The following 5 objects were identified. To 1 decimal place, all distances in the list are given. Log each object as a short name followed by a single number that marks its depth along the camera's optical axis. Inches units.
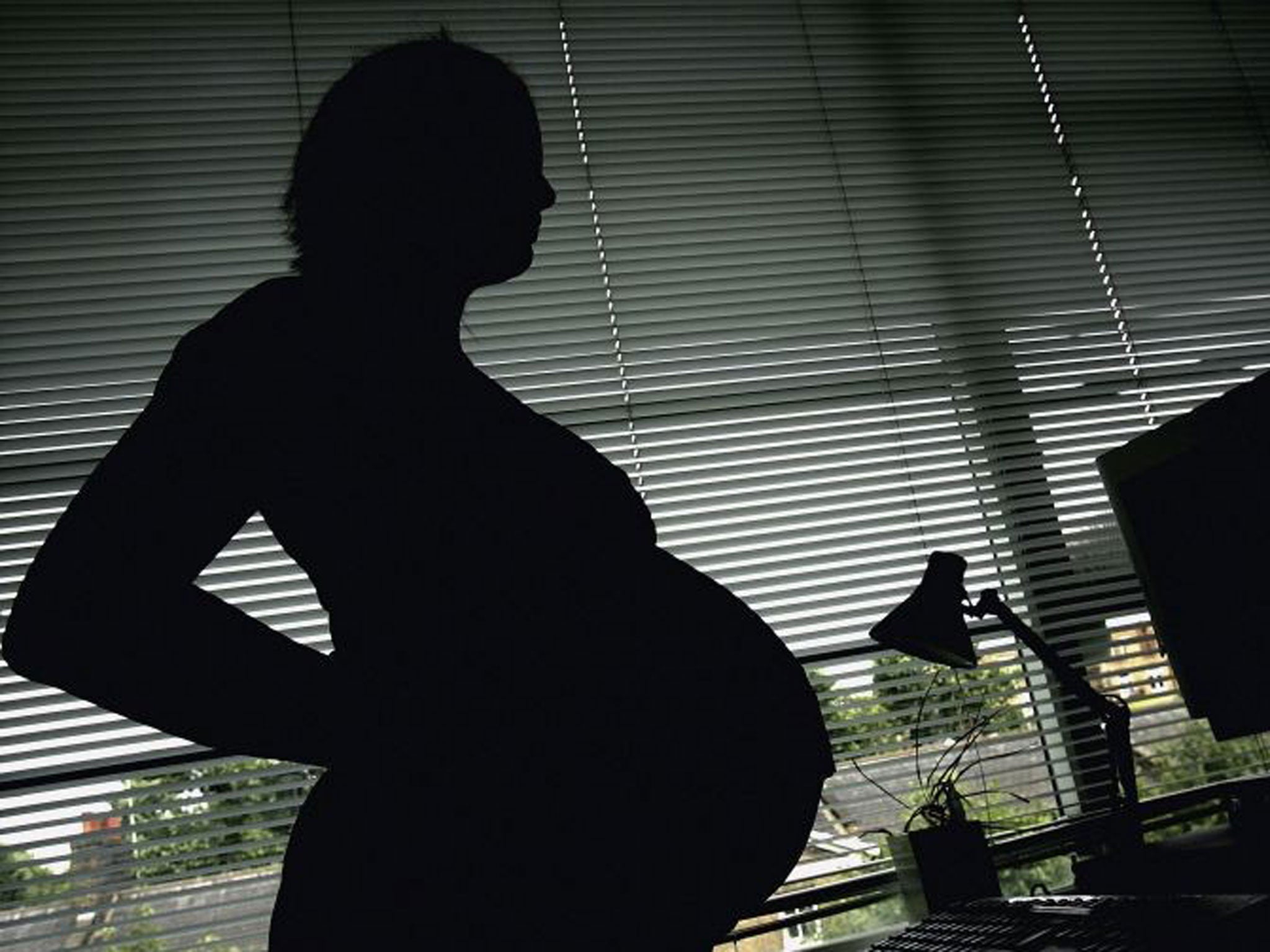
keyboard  36.9
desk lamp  58.4
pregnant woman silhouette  23.5
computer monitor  50.4
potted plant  56.1
